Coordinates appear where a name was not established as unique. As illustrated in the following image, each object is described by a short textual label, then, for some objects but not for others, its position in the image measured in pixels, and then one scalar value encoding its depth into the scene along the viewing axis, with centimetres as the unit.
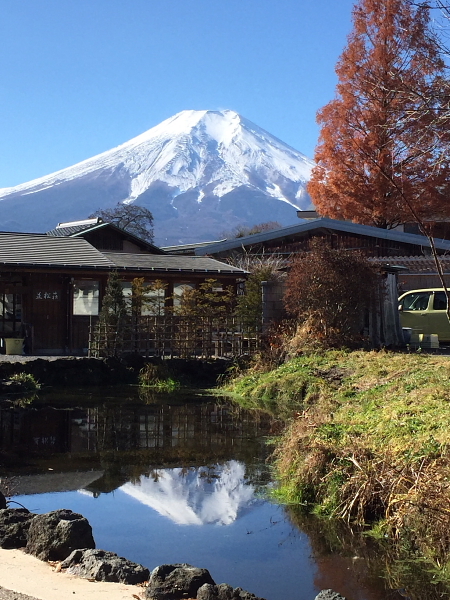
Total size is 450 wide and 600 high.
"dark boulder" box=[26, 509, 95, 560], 645
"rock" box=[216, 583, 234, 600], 537
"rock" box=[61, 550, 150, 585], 586
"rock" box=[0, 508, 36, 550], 676
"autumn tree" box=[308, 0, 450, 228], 3197
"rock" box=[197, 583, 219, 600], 539
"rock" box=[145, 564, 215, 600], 553
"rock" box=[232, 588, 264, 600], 537
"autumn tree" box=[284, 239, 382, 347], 1864
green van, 2194
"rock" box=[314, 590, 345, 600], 530
